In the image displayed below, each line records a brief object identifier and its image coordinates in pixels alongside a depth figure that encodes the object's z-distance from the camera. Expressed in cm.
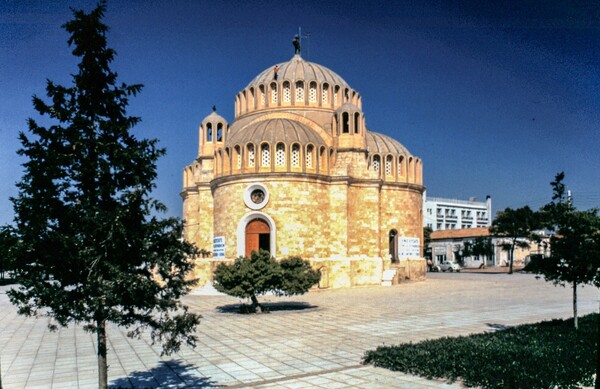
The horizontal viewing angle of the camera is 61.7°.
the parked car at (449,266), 5392
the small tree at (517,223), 4594
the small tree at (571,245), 1280
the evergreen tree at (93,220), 690
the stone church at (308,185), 2875
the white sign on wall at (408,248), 3563
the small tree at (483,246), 5644
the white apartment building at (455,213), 8938
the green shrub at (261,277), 1883
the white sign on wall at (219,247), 2952
